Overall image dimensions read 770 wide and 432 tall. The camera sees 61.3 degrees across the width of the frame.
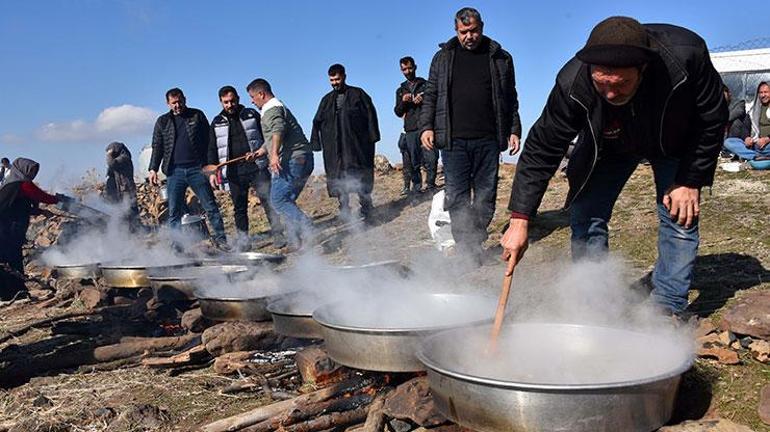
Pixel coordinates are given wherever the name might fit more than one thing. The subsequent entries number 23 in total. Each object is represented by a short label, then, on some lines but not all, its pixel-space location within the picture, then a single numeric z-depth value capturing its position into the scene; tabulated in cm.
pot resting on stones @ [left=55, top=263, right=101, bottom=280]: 695
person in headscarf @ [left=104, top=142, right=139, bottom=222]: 1228
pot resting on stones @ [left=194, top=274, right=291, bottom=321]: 452
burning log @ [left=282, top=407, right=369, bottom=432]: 297
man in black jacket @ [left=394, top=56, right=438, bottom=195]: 931
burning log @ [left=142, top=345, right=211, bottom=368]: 426
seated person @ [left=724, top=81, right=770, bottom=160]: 929
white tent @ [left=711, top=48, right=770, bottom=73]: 1359
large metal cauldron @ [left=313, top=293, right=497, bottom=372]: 308
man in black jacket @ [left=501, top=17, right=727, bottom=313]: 268
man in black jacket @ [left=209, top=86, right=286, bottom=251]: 843
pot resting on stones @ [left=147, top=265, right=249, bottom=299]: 550
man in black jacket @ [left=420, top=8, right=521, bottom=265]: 571
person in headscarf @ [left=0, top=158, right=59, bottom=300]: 784
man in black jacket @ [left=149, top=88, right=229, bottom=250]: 849
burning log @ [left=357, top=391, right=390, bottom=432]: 289
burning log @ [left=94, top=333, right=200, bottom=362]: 454
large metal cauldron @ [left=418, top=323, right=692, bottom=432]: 223
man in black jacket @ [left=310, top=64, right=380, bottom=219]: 859
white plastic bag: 656
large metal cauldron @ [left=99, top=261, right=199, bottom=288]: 614
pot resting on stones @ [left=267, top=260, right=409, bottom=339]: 392
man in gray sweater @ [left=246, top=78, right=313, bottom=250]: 758
